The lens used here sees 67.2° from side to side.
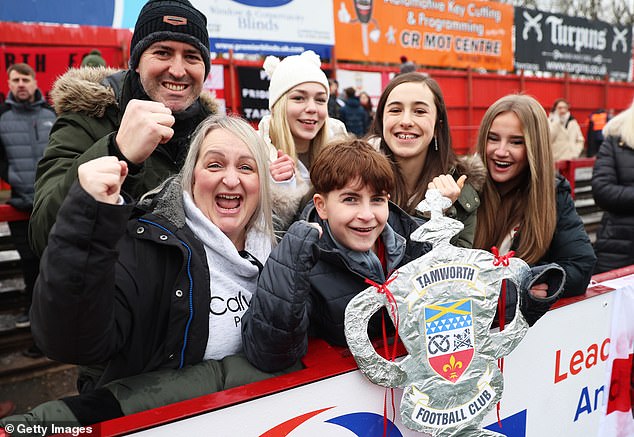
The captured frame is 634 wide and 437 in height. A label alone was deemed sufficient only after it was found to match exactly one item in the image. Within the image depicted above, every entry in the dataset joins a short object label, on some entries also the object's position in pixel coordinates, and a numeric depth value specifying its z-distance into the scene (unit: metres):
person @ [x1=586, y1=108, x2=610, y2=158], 11.21
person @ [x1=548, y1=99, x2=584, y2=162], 8.45
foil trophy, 1.41
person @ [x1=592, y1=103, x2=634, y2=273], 3.28
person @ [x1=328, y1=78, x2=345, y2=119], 6.18
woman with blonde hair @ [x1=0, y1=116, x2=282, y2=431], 1.07
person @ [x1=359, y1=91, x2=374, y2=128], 8.94
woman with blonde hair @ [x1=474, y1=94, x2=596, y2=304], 2.11
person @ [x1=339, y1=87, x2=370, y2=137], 8.13
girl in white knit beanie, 2.43
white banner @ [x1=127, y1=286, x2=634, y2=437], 1.25
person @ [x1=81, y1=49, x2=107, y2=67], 5.20
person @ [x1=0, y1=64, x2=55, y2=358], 3.80
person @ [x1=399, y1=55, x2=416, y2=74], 6.38
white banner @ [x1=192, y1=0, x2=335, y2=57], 8.44
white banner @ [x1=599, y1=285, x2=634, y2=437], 2.18
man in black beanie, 1.79
